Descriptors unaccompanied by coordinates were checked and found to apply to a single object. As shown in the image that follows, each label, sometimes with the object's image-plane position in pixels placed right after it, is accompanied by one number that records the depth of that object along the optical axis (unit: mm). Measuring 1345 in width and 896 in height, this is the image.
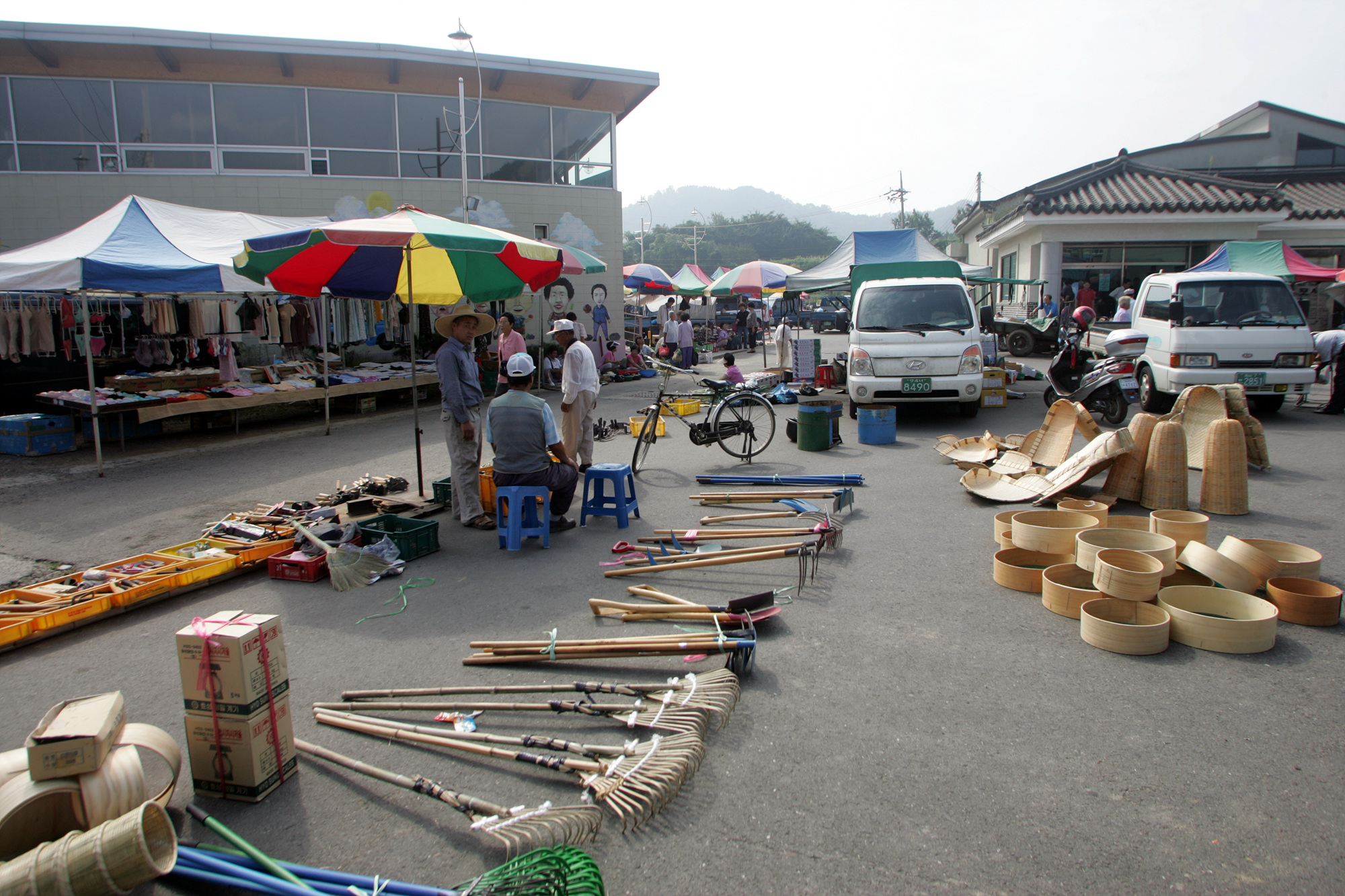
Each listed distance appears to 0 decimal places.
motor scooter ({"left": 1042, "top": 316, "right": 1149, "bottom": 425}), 10773
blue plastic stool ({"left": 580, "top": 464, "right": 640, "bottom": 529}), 6730
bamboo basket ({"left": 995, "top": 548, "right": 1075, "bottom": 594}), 4973
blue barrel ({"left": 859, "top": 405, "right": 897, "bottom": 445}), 10195
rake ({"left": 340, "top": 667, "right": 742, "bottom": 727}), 3451
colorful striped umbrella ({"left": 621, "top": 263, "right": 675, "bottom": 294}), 27141
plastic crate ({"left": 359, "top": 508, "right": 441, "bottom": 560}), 5957
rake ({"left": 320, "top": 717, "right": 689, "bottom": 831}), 2836
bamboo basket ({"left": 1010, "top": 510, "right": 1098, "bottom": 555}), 5223
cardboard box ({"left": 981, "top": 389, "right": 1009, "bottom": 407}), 13383
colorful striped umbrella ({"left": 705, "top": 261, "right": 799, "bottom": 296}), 20812
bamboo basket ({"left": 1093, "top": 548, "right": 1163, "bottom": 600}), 4266
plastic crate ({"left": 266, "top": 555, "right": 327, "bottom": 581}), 5547
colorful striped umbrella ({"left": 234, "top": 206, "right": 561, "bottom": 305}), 6738
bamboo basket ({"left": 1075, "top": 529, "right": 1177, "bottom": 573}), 4699
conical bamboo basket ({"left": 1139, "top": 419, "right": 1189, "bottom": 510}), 6383
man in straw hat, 6664
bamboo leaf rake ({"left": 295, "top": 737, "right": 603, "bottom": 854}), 2639
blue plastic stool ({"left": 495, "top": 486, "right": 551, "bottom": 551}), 6105
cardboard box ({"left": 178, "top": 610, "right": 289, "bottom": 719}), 2902
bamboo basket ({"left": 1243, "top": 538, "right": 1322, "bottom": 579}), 4574
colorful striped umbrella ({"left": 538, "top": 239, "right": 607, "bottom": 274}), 15812
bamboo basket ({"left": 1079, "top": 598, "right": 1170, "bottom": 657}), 4012
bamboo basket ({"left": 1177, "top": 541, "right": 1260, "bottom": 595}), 4500
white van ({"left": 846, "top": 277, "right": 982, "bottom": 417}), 11023
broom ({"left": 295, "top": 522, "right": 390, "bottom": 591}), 5410
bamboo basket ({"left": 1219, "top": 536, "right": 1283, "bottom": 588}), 4578
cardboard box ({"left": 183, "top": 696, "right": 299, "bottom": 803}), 2951
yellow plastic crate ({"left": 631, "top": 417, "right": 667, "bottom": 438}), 10648
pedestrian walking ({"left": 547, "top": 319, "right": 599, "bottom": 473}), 8008
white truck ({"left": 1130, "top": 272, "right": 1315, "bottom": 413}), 10500
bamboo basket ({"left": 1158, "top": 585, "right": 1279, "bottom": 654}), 3994
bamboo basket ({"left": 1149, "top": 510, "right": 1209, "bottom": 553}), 5176
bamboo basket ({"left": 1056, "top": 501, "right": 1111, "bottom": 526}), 5828
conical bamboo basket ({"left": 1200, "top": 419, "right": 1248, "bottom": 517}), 6461
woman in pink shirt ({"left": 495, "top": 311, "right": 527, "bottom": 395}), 12398
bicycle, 8844
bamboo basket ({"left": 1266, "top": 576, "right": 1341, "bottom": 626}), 4273
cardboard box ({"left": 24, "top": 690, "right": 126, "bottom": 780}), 2529
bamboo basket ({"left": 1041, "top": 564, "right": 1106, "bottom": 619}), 4516
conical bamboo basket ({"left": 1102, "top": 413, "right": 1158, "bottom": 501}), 6719
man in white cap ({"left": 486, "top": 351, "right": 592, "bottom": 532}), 6172
